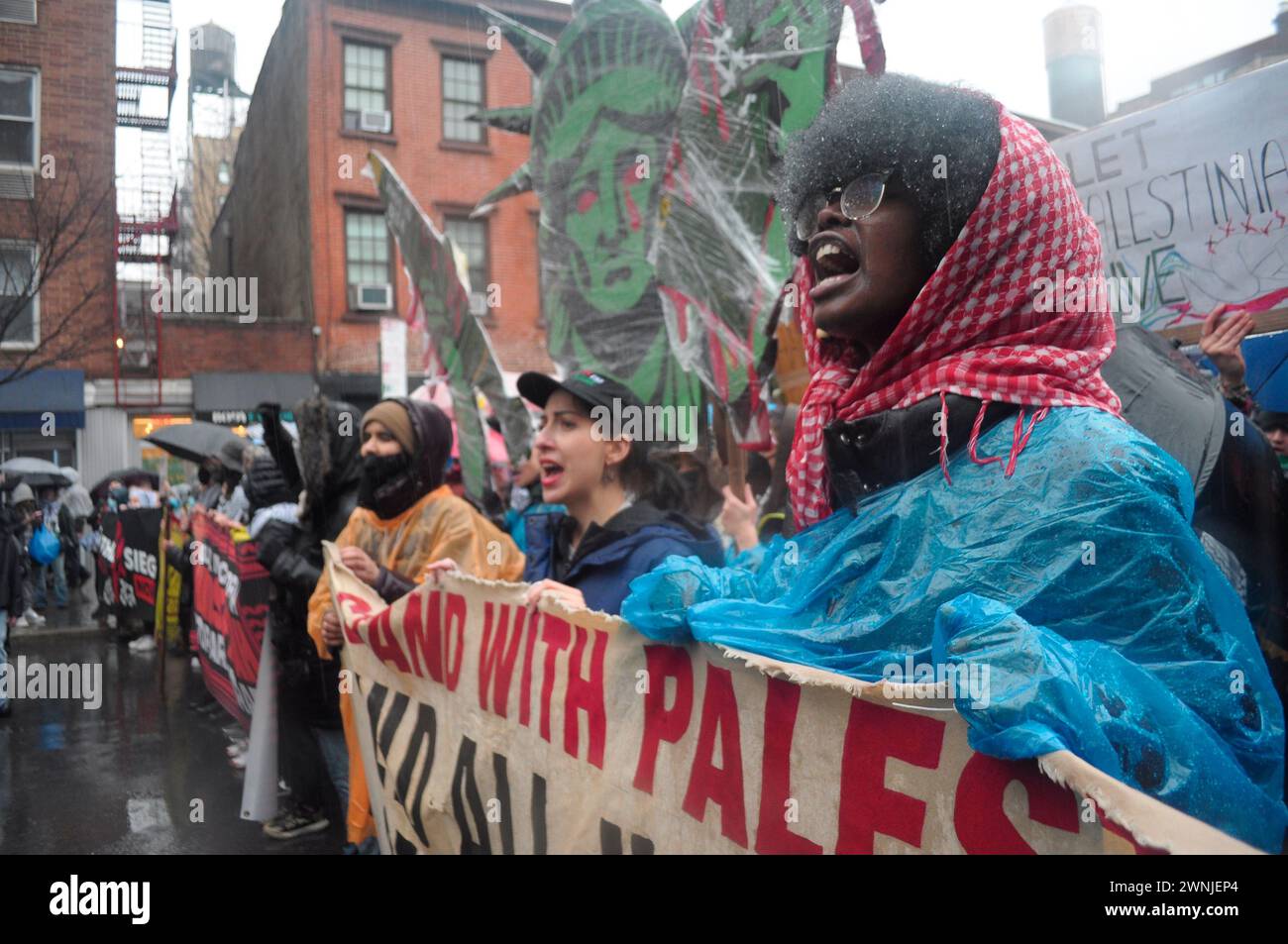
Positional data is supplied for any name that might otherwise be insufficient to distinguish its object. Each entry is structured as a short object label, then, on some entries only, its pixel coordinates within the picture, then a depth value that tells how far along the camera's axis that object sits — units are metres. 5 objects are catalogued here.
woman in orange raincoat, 3.94
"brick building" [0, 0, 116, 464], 6.81
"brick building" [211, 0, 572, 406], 11.26
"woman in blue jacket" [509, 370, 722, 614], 2.97
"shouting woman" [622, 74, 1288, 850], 1.18
